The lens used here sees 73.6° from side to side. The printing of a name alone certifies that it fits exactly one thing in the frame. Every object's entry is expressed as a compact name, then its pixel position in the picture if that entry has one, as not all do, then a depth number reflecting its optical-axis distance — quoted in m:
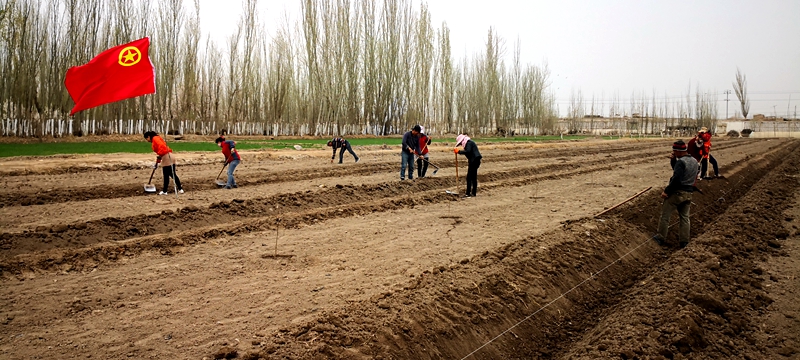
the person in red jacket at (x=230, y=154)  13.85
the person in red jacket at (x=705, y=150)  15.28
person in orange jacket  12.33
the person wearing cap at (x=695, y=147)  14.90
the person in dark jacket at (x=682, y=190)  9.31
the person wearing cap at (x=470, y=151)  13.30
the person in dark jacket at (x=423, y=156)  16.03
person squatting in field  21.40
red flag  10.99
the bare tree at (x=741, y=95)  85.31
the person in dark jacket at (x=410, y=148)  15.46
